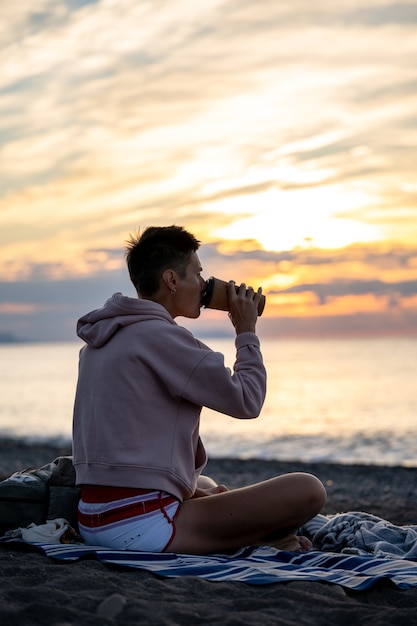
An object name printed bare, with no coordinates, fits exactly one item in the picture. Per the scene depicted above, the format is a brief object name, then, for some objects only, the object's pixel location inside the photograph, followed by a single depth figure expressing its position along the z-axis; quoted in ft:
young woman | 12.24
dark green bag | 14.42
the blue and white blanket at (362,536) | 14.34
